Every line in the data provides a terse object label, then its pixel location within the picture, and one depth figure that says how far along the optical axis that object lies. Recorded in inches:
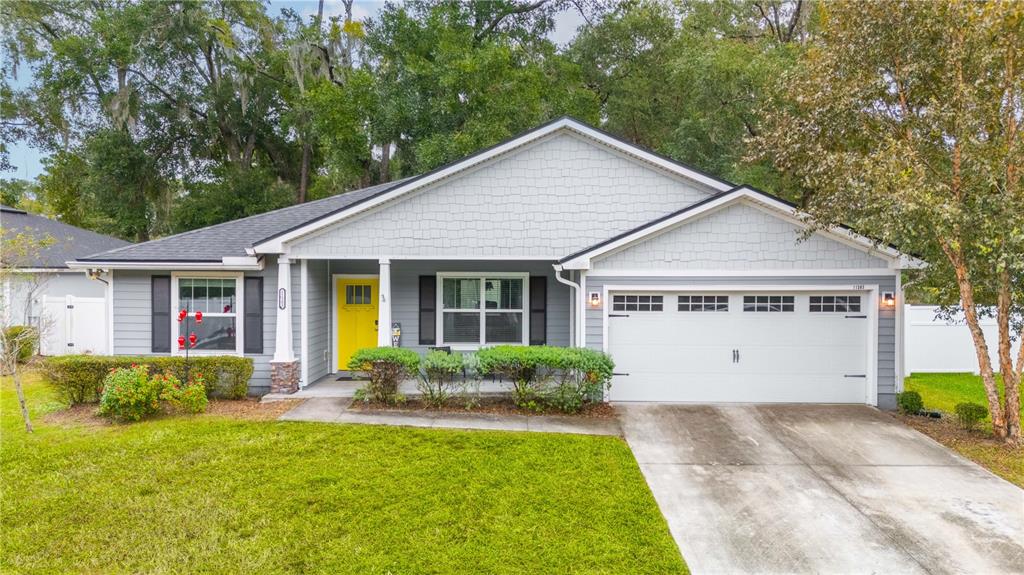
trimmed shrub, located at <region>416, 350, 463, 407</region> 323.0
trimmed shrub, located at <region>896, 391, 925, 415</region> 315.9
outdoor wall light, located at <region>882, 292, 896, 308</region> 326.3
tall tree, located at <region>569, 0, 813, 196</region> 567.5
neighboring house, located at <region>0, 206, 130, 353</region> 506.9
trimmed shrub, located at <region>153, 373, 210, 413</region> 306.2
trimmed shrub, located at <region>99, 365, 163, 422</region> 291.0
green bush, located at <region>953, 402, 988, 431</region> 283.5
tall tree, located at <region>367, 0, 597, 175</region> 634.8
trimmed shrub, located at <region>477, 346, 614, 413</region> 313.3
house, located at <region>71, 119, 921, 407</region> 334.0
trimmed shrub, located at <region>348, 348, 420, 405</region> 325.1
